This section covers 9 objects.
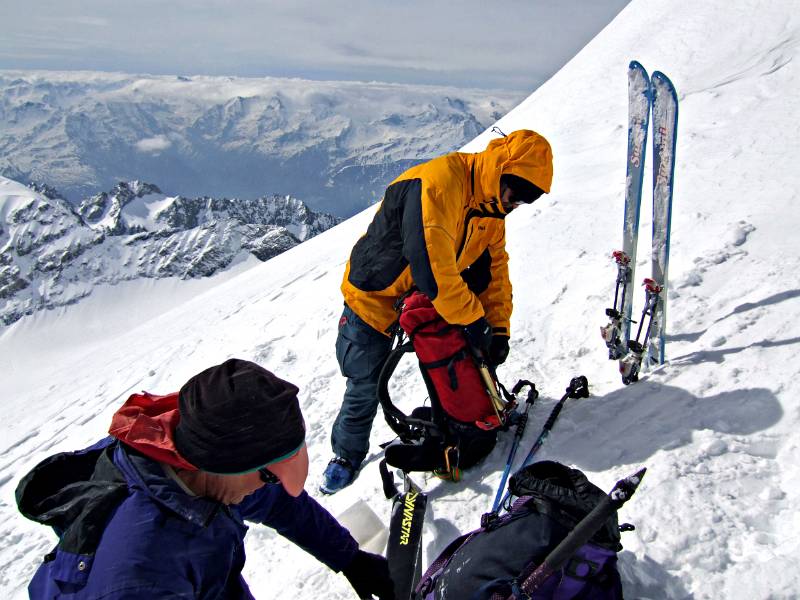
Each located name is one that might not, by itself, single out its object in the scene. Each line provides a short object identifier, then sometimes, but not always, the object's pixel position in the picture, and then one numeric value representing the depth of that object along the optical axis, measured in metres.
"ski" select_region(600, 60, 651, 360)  4.67
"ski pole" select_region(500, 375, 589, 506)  4.07
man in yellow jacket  3.67
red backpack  3.96
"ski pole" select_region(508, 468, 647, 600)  2.05
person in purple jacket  1.91
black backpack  2.54
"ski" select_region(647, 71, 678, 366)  4.53
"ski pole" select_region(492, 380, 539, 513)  3.70
